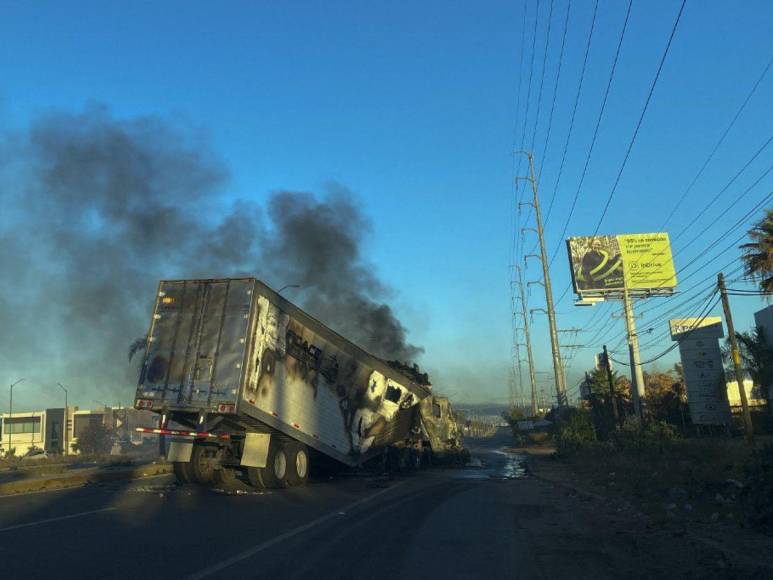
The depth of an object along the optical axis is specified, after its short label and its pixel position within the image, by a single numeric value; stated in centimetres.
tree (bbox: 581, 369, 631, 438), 4572
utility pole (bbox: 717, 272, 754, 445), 2384
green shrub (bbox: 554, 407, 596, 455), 2928
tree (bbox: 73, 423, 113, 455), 7100
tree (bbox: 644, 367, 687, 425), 4449
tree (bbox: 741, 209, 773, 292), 3288
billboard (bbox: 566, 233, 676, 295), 5862
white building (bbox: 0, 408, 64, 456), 8450
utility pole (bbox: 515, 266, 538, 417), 7565
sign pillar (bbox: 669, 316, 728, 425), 3800
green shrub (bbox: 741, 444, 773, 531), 786
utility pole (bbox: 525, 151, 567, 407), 4502
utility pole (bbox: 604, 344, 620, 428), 3429
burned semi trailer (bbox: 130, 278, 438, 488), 1362
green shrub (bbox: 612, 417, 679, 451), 2114
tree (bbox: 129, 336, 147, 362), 3381
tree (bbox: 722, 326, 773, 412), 3376
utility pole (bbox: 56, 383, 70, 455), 6016
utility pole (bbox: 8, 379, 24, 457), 8131
